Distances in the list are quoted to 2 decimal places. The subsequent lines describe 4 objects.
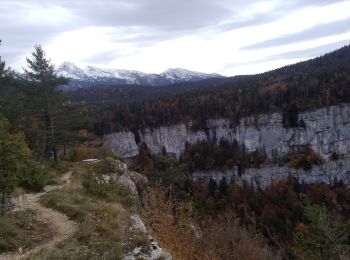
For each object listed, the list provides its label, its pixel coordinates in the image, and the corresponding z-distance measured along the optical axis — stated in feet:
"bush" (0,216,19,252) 28.66
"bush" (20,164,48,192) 50.83
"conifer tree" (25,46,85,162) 86.58
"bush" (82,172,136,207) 46.42
